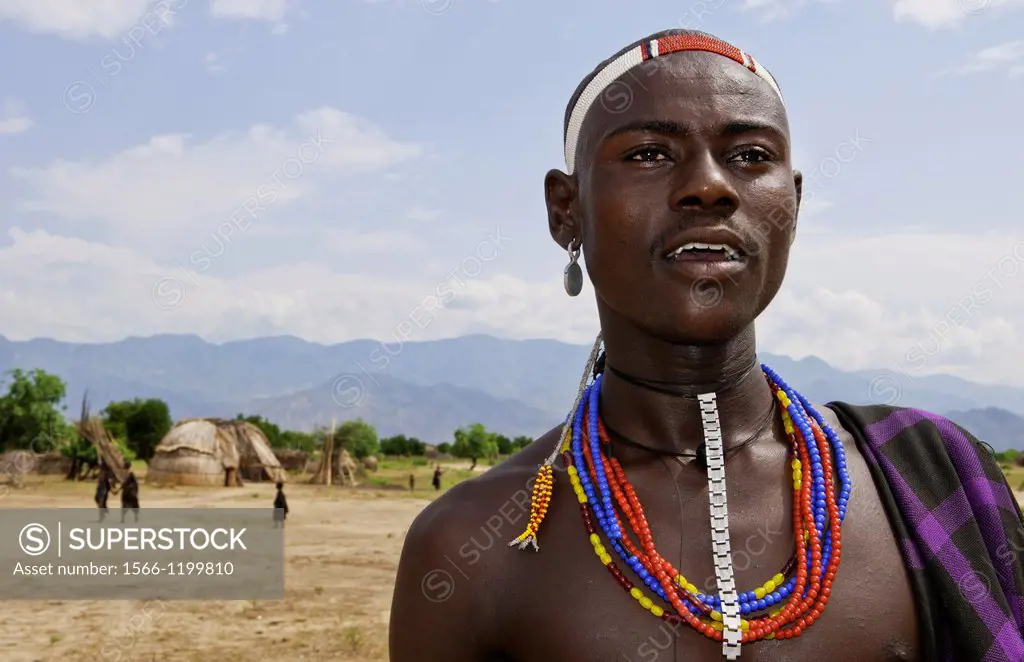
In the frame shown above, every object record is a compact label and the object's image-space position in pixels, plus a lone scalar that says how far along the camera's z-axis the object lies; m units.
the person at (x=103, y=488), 23.38
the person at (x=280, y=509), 24.24
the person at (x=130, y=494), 22.06
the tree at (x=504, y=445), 68.99
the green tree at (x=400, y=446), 75.06
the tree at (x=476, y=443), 58.91
